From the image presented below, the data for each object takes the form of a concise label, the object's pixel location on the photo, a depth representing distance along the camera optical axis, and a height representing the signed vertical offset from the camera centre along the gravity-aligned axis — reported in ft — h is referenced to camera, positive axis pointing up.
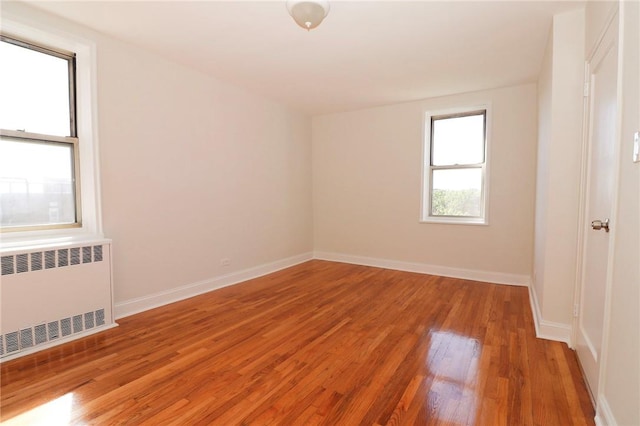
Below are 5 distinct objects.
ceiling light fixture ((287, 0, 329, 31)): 7.23 +4.53
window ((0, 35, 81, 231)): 8.13 +1.69
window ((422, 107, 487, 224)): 14.87 +1.78
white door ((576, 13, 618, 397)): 5.74 +0.13
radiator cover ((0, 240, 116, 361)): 7.49 -2.52
